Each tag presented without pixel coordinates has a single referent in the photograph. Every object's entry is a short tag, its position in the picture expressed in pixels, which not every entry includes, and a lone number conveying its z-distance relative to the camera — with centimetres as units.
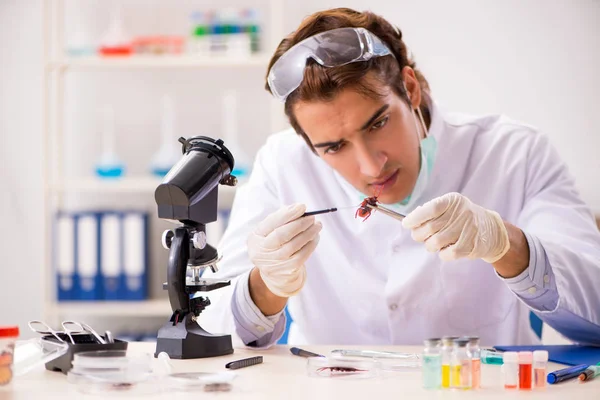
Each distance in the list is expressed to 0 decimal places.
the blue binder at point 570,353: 198
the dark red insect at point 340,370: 187
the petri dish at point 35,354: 187
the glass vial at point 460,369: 177
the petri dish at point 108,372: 178
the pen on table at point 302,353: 202
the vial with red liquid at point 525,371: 178
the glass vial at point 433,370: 178
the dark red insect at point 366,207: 208
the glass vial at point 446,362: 178
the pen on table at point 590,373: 183
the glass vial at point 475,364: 178
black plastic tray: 186
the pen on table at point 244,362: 192
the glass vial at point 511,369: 178
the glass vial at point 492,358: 195
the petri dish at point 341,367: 185
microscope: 198
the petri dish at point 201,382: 178
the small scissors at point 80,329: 195
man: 210
